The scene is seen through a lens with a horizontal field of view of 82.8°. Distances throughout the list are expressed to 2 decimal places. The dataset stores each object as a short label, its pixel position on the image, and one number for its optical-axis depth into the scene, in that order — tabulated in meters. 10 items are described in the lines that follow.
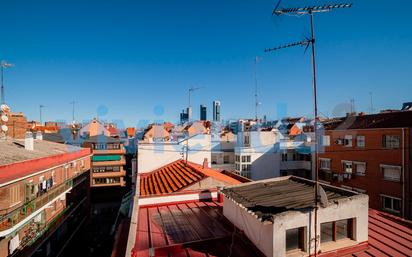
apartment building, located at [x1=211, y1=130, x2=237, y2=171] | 27.88
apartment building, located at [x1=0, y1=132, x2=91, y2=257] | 11.60
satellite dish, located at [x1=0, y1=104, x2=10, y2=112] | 18.11
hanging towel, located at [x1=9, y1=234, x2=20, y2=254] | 11.90
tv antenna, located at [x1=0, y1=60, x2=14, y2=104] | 17.62
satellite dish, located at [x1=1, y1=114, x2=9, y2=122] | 17.39
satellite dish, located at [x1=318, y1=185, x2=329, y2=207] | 5.85
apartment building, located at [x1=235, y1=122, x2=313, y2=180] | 26.45
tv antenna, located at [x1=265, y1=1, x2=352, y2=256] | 4.95
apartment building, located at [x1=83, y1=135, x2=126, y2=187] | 33.94
